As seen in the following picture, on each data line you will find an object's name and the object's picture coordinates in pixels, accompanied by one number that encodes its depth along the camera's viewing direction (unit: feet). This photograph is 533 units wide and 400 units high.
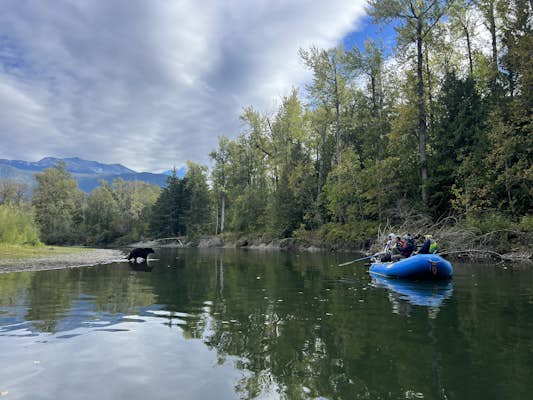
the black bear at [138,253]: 84.88
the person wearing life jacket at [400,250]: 50.93
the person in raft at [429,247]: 45.89
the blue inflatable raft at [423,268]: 43.11
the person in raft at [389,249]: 52.54
